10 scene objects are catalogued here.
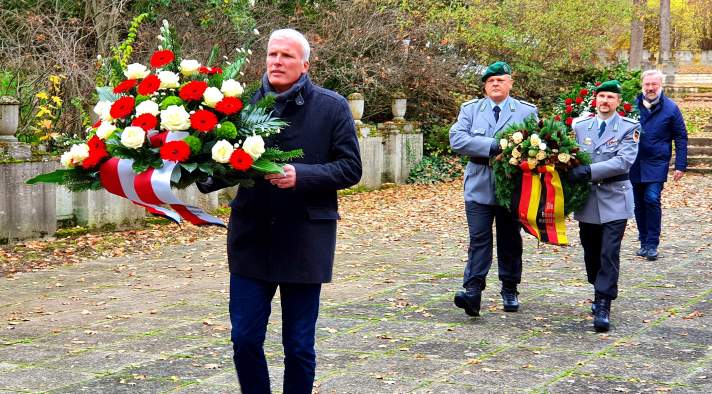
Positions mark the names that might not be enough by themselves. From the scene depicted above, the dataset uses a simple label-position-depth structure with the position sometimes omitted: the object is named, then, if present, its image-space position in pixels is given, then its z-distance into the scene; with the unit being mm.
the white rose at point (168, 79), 4855
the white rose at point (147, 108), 4723
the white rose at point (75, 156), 4711
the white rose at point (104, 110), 4855
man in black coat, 4891
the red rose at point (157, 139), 4723
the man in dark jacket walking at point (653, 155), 11273
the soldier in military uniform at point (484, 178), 8016
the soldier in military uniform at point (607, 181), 7828
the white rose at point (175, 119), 4633
